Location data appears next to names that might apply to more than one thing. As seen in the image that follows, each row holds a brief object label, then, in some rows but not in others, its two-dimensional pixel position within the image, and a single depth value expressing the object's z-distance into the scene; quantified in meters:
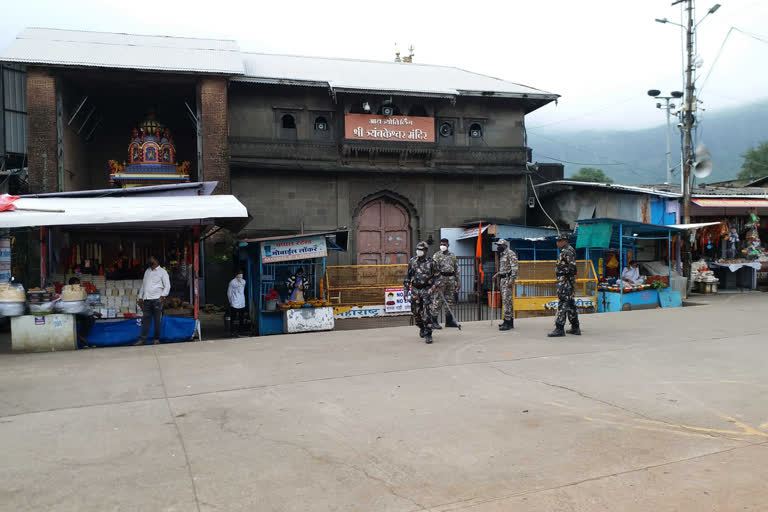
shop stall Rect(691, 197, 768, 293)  21.77
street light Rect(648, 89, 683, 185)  33.84
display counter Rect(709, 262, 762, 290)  22.19
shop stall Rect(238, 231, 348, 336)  13.98
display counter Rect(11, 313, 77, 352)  10.50
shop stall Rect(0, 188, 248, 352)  10.63
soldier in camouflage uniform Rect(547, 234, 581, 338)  11.33
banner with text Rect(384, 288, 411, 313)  18.14
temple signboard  21.44
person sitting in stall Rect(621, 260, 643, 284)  17.79
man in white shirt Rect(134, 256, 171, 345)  11.55
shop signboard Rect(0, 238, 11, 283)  14.77
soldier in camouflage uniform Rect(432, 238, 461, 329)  12.59
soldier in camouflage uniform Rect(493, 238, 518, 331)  12.20
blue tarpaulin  11.71
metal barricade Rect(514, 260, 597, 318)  17.06
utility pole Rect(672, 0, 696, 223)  20.38
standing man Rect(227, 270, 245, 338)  14.37
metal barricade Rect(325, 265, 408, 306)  18.08
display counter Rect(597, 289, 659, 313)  17.02
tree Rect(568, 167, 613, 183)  79.48
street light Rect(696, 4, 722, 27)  19.27
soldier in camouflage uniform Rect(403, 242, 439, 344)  10.97
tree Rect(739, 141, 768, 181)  60.48
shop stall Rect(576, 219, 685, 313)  17.20
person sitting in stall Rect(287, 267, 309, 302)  14.48
